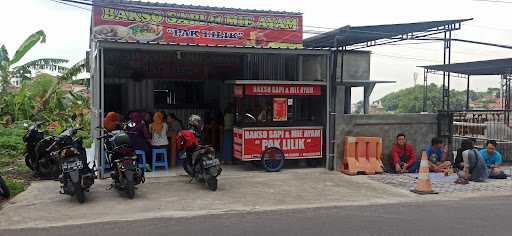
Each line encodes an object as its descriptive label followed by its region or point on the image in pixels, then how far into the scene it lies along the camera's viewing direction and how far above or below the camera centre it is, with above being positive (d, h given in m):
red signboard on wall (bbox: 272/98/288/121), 11.91 +0.03
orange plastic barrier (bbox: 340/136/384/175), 11.73 -1.02
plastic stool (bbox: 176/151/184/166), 12.39 -1.24
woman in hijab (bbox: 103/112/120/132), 10.32 -0.26
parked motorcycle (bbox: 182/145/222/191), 9.34 -1.04
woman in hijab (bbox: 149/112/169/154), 11.45 -0.49
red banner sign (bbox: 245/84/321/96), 11.56 +0.48
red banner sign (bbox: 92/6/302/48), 15.20 +2.61
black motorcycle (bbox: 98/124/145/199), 8.55 -0.94
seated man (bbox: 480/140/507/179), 11.45 -1.10
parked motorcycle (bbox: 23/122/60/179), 10.40 -0.99
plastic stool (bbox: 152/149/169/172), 11.53 -1.13
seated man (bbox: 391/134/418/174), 11.96 -1.06
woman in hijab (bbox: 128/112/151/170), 11.34 -0.57
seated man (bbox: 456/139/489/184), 10.90 -1.17
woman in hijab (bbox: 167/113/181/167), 12.16 -0.56
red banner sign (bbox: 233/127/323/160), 11.66 -0.72
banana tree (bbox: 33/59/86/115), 20.50 +1.22
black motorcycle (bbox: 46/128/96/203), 8.15 -0.93
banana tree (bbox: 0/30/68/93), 18.50 +1.77
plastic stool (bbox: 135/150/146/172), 10.91 -1.00
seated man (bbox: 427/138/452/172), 12.01 -1.08
